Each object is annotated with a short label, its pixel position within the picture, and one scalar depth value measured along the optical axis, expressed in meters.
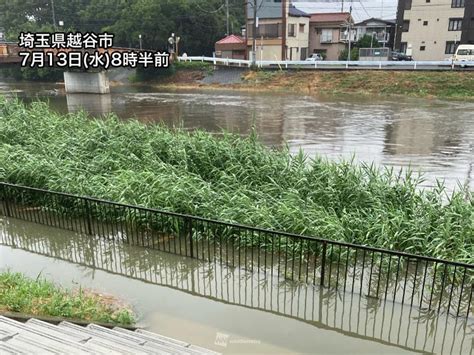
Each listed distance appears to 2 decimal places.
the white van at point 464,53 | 37.34
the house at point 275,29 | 48.78
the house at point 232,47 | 51.19
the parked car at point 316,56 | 50.42
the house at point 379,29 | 53.75
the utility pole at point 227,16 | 54.88
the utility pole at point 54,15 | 63.78
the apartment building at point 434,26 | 42.66
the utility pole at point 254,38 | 45.16
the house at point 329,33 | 52.28
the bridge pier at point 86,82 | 41.94
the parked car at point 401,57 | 45.09
